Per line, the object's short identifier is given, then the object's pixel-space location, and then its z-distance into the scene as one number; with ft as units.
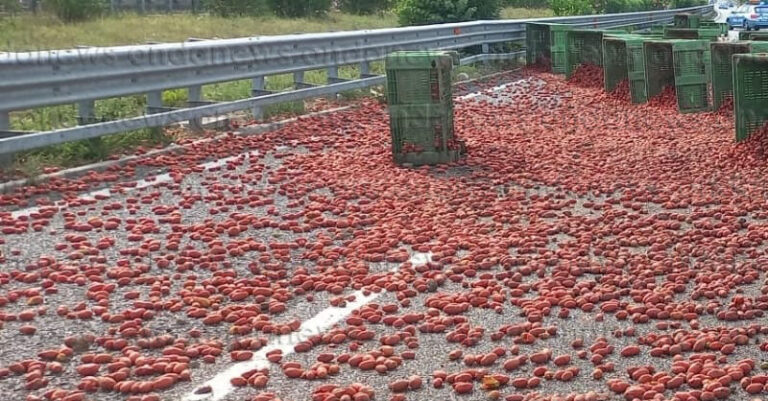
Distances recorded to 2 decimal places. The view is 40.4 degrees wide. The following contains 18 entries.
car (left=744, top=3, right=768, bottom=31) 164.15
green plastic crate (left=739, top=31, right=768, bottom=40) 60.32
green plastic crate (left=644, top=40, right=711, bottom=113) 50.90
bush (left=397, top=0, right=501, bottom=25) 100.32
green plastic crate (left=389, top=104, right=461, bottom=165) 34.65
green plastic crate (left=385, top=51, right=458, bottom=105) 34.63
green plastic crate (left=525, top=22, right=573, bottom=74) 77.66
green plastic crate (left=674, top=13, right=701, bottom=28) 112.13
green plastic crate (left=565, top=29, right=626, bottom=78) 69.21
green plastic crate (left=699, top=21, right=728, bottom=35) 96.21
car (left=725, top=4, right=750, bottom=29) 169.34
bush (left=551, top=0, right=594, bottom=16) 150.51
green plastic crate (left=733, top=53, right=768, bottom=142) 37.42
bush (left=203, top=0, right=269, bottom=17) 137.90
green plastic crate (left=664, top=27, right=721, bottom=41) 67.97
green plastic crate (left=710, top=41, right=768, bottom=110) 44.39
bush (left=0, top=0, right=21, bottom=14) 104.86
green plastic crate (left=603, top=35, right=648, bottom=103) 55.47
